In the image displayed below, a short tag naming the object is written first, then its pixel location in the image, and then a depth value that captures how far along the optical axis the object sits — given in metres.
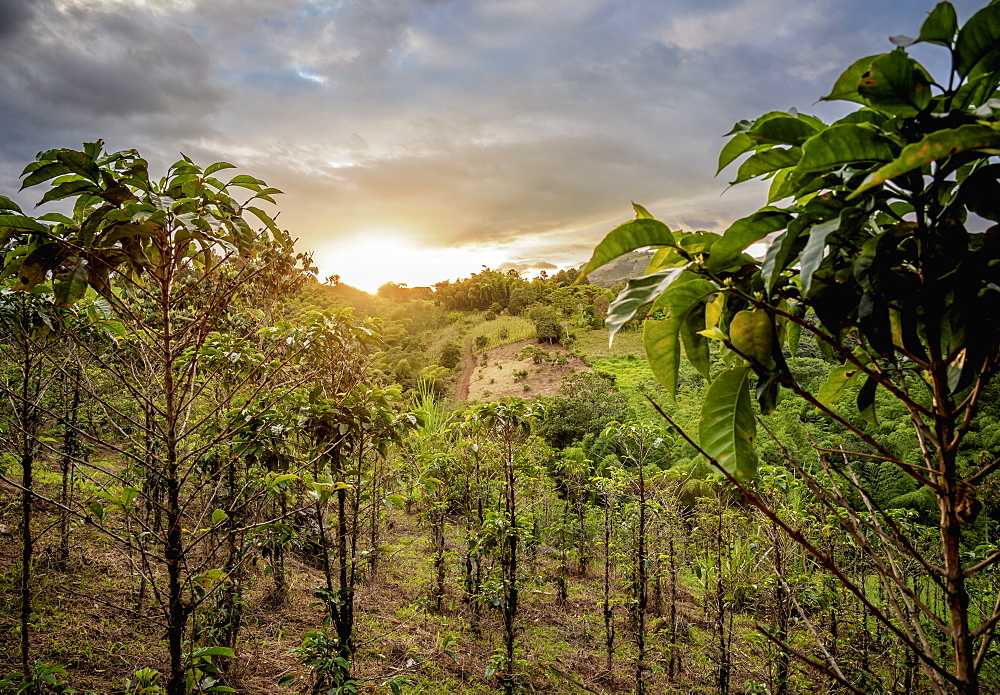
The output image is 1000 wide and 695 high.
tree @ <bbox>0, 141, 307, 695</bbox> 1.30
